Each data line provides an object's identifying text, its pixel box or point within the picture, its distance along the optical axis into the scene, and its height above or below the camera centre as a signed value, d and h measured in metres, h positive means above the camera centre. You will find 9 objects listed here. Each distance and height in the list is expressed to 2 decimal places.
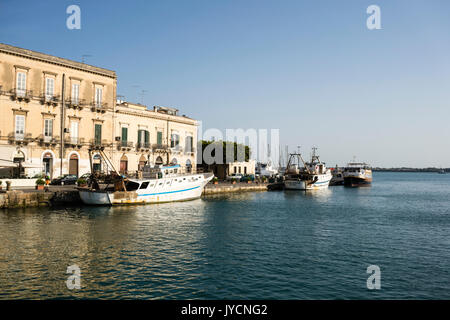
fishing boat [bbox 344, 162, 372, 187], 85.50 -2.99
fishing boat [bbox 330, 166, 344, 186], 92.99 -3.90
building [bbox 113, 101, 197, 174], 50.16 +4.36
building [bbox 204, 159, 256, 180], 74.69 -0.78
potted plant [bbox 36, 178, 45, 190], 34.34 -1.88
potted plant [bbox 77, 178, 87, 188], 37.83 -1.98
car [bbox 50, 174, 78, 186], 40.44 -1.77
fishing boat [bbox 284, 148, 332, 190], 63.97 -2.40
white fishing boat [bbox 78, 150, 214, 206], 33.25 -2.45
